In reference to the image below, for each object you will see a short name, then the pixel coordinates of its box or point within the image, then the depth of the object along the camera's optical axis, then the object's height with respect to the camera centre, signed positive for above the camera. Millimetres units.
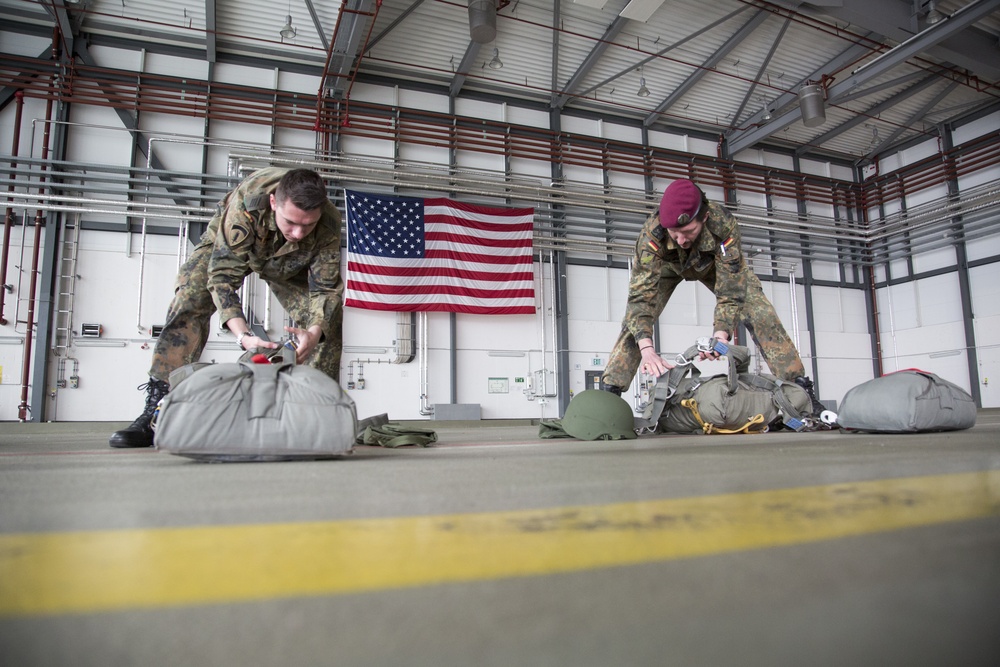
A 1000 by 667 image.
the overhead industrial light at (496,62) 8094 +4631
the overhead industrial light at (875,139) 11070 +4906
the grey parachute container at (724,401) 3004 -87
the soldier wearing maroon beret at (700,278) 3205 +629
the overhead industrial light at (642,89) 8942 +4703
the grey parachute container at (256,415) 1405 -70
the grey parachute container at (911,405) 2500 -99
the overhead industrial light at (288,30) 7109 +4485
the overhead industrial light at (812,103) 8836 +4382
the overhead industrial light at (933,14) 7195 +4704
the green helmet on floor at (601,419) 2646 -157
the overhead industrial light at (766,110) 9980 +4849
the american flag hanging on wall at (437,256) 7996 +1916
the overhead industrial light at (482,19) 6668 +4340
